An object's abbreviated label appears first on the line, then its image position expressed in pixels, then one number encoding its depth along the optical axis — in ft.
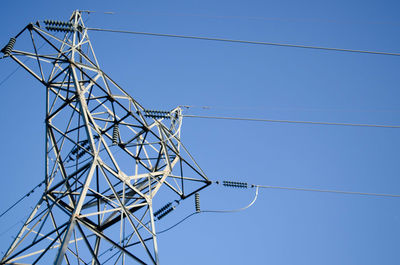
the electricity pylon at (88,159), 41.21
